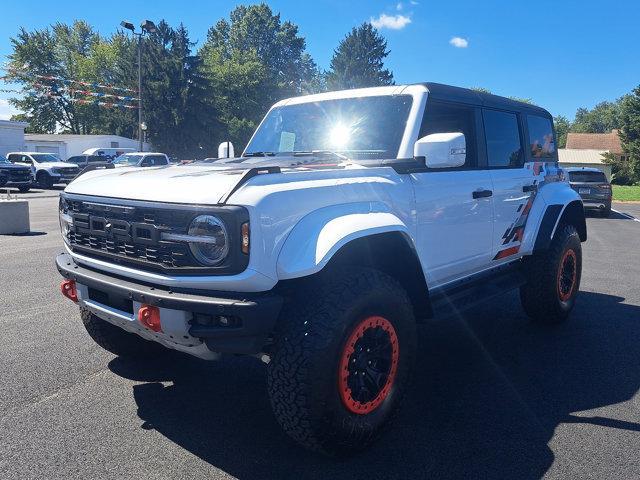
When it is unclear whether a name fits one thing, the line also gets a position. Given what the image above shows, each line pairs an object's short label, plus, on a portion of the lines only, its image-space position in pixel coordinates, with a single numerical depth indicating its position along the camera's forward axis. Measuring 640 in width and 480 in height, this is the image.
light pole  26.54
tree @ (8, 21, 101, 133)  58.00
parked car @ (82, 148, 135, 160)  34.38
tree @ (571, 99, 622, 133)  112.12
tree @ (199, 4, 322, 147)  54.72
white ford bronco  2.57
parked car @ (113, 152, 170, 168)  23.01
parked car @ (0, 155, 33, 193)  21.88
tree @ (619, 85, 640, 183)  45.16
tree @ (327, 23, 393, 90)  72.50
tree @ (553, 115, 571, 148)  102.14
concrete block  10.75
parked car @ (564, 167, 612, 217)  17.27
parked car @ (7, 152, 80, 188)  25.45
